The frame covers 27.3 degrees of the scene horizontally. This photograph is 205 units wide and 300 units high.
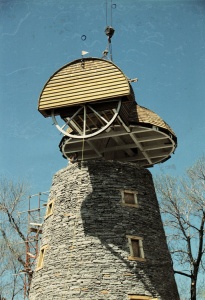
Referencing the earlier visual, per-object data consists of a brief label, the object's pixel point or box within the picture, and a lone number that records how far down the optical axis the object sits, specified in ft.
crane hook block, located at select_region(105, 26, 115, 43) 77.77
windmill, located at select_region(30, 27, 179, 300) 58.49
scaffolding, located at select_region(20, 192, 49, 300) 89.51
